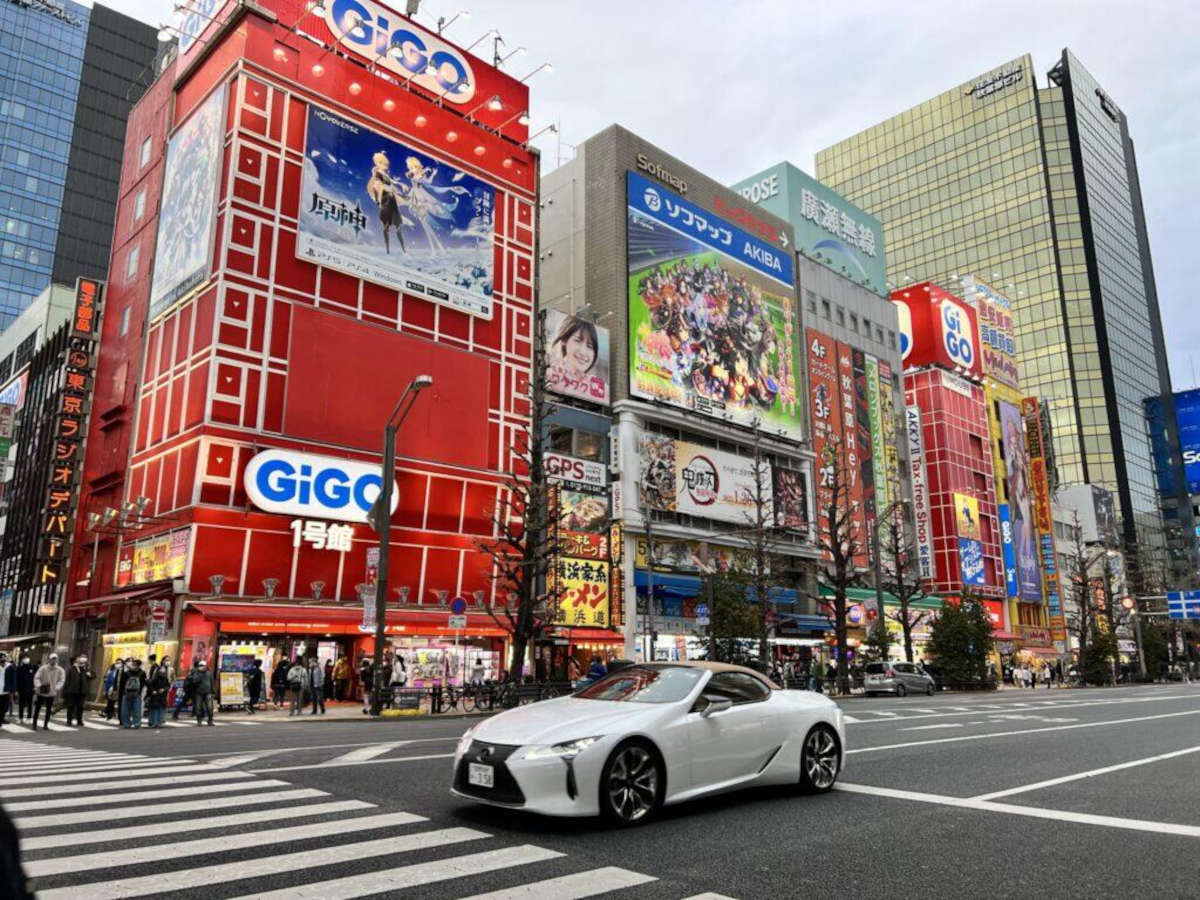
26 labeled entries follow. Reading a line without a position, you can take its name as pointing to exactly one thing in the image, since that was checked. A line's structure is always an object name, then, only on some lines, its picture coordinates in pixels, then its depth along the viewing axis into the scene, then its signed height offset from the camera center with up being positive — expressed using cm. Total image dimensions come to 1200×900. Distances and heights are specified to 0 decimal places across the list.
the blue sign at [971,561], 6656 +590
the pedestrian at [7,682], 1848 -101
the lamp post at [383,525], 2297 +313
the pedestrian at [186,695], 2182 -145
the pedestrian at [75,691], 2041 -121
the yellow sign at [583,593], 4112 +220
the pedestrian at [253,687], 2600 -143
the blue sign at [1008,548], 7125 +739
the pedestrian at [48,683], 1964 -98
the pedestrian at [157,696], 1983 -129
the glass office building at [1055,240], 10888 +5306
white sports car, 648 -88
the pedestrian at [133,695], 1970 -127
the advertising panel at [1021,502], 7369 +1176
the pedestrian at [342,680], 2969 -140
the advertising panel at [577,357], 4425 +1471
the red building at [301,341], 3056 +1223
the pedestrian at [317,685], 2419 -129
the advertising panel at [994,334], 7731 +2787
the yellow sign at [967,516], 6712 +952
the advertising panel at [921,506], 6594 +1004
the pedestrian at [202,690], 2105 -122
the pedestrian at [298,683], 2438 -124
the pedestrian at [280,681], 2677 -129
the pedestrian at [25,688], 2158 -119
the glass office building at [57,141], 9497 +5742
